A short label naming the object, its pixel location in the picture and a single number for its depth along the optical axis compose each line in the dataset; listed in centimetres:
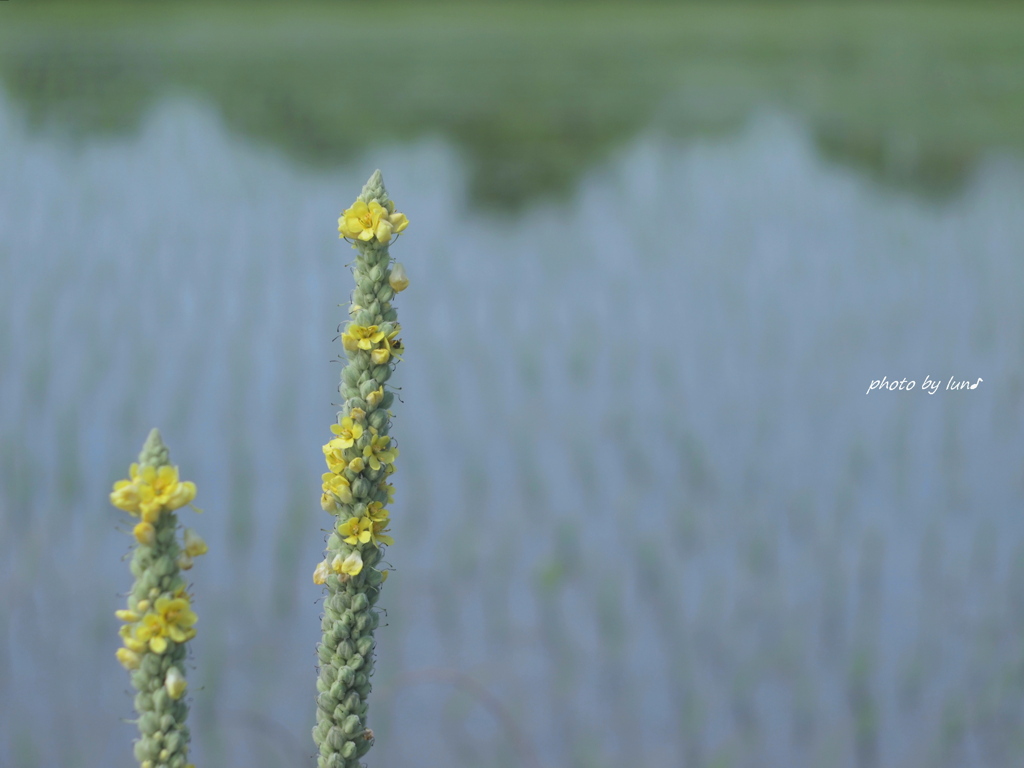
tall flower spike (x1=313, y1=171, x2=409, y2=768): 212
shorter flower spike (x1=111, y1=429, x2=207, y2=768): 206
